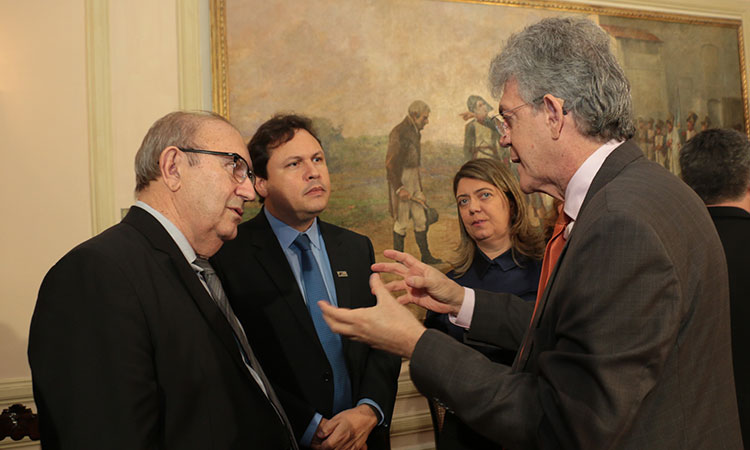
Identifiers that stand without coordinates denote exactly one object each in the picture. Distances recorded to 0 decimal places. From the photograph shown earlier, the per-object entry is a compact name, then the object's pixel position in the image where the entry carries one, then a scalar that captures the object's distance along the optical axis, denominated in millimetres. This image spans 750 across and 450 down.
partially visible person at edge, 2545
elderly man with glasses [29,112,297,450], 1566
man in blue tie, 2820
